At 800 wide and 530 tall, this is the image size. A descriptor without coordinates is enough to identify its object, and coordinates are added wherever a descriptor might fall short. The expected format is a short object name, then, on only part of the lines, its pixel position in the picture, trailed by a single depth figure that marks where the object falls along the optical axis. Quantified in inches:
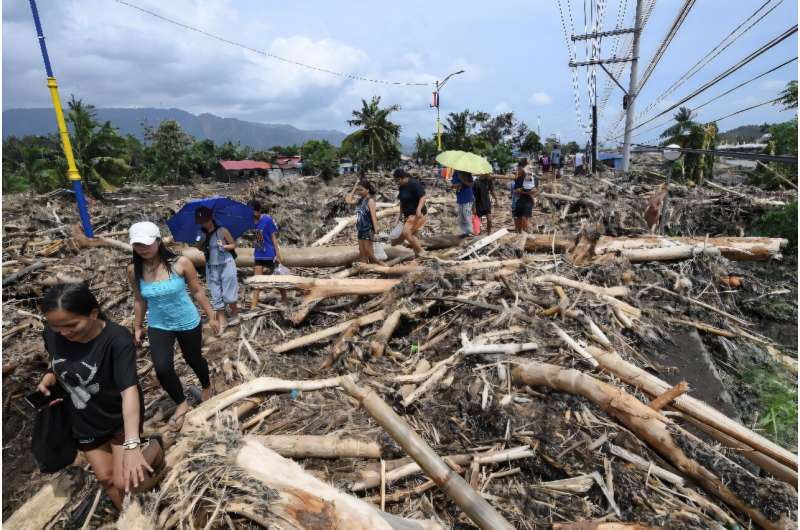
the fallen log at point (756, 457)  95.3
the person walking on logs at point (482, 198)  333.1
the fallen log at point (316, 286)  216.1
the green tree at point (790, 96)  817.5
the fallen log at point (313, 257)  304.7
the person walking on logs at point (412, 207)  273.0
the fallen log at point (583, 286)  211.0
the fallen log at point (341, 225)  403.5
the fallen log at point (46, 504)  112.0
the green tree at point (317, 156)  1692.3
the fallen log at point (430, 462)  85.9
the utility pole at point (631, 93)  706.2
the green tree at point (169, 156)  1587.1
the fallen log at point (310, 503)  86.7
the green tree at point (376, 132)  1374.3
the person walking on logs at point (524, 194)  311.4
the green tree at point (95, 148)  898.1
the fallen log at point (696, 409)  97.7
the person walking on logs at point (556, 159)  772.0
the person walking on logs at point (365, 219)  245.3
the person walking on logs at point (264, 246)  239.0
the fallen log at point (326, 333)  198.7
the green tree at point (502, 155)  1177.4
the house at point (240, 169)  1814.7
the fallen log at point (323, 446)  123.8
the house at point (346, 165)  1622.8
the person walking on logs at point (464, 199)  301.9
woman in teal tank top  131.1
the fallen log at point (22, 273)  287.3
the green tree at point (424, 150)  1651.1
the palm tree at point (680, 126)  1320.1
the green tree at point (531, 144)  1983.3
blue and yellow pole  275.0
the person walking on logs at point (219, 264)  193.0
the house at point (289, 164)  1748.2
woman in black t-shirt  91.0
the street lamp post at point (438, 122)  959.2
